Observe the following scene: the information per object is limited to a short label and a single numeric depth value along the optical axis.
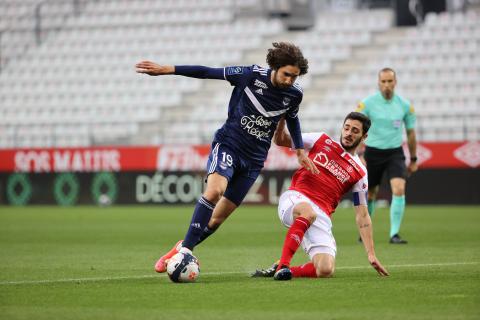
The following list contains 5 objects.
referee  26.97
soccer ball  16.05
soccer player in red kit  16.87
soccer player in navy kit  16.61
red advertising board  46.12
